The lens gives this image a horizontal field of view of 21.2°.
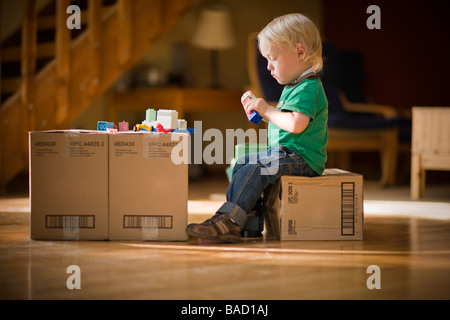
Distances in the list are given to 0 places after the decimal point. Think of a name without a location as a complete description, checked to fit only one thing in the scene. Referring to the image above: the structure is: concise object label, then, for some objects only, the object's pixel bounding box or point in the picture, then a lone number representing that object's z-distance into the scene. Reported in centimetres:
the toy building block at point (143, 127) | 420
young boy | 416
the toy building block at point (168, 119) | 419
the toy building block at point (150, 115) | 426
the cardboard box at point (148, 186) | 414
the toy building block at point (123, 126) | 425
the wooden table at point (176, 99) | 668
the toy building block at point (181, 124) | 423
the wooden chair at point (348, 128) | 617
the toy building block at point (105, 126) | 420
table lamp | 757
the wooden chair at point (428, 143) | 558
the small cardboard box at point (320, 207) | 418
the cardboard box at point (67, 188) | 415
